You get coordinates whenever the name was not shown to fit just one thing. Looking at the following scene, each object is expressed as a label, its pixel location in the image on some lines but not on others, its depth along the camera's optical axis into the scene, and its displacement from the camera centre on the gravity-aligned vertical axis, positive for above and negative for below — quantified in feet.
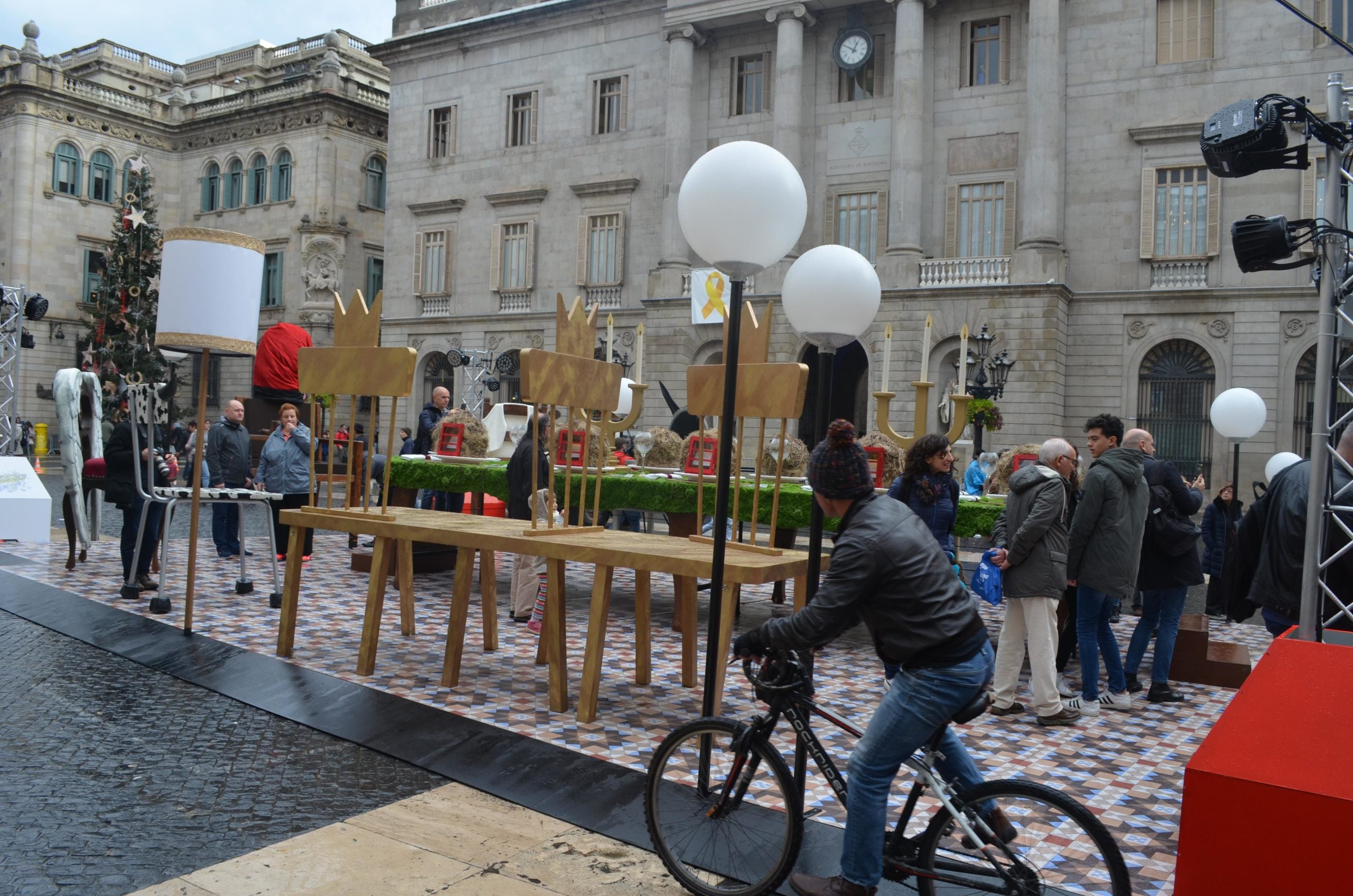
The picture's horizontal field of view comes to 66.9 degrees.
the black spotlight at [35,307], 55.11 +7.51
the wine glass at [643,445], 38.58 +0.70
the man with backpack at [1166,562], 23.24 -1.89
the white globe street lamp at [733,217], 15.12 +3.75
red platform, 9.16 -2.99
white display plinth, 42.42 -2.73
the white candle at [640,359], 33.32 +3.49
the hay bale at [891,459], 30.37 +0.38
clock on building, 86.28 +35.71
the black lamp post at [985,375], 59.26 +6.62
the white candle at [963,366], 28.04 +3.06
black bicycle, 10.80 -4.06
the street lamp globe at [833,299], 18.70 +3.14
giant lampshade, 24.75 +3.93
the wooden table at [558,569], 18.35 -1.97
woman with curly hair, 22.59 -0.32
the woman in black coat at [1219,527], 37.45 -1.72
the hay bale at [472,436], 39.34 +0.91
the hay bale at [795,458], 32.40 +0.33
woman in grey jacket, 38.14 -0.32
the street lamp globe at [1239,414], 39.86 +2.66
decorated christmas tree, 111.14 +16.07
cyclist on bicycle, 11.20 -1.87
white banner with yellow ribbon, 86.69 +14.28
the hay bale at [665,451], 38.68 +0.51
